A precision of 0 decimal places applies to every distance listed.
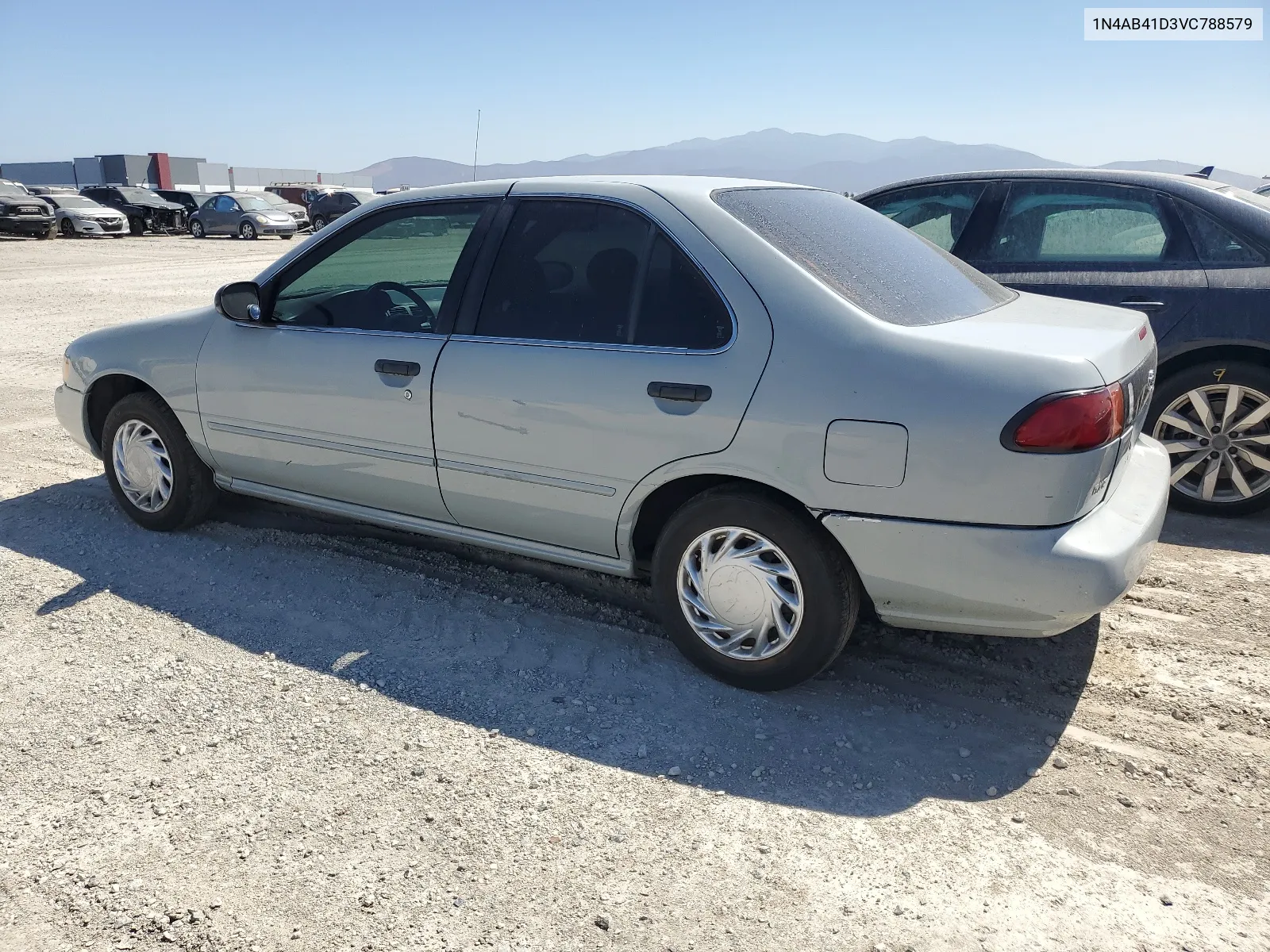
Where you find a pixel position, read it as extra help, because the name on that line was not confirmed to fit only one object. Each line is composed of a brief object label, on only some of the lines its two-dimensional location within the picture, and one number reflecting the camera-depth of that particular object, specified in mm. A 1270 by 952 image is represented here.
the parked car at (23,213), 30391
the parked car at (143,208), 35344
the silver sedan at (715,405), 2930
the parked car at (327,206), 37500
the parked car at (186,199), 37219
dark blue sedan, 4977
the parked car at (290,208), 35812
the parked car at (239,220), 33750
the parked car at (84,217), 31906
